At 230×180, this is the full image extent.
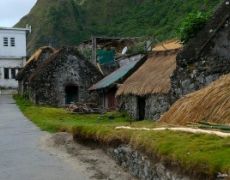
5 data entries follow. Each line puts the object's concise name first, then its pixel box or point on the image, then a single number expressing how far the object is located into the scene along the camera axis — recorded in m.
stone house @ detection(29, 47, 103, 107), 43.72
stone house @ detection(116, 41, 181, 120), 25.97
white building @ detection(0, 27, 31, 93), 64.83
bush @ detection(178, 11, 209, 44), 20.58
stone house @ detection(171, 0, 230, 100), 19.34
